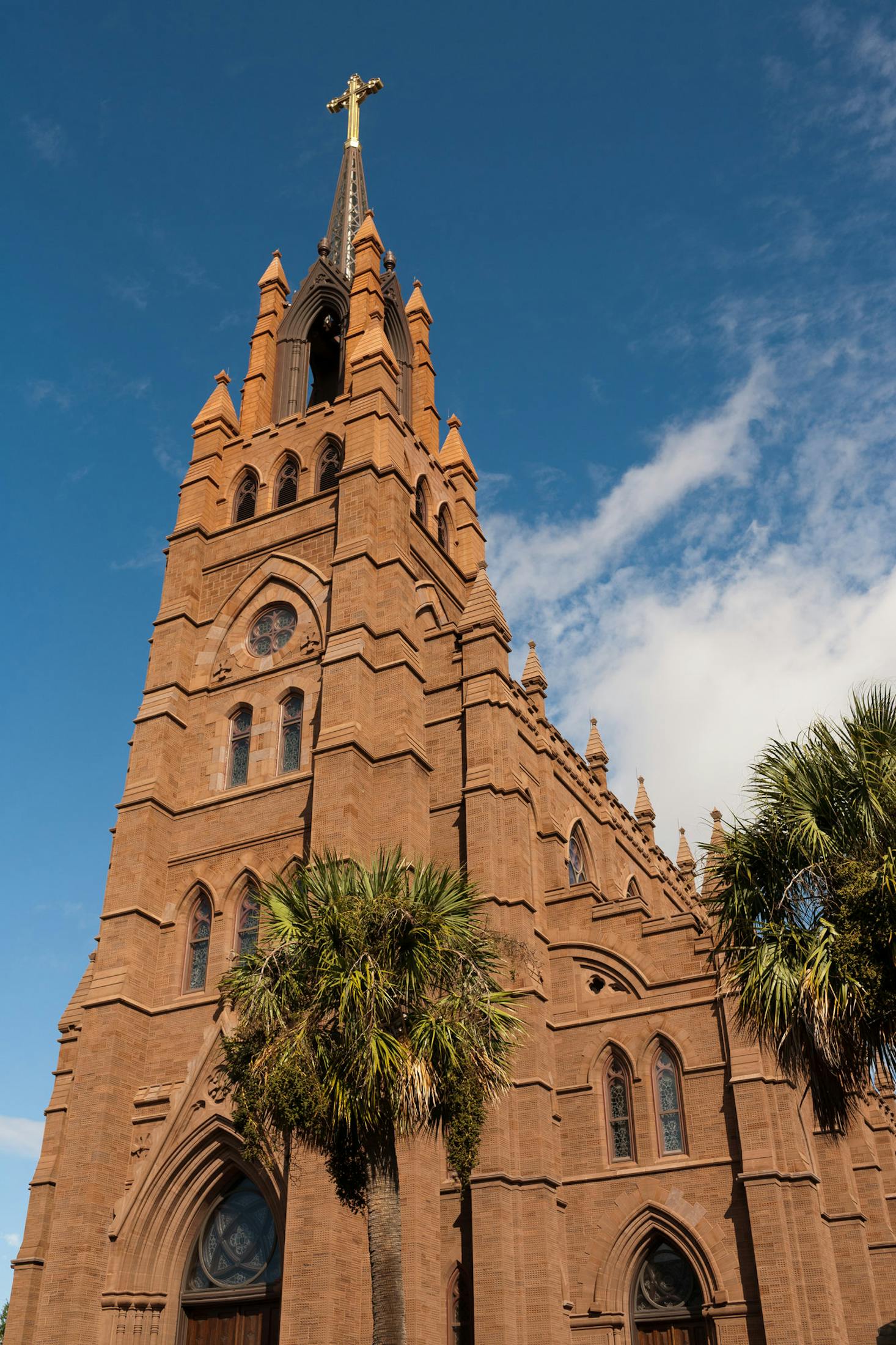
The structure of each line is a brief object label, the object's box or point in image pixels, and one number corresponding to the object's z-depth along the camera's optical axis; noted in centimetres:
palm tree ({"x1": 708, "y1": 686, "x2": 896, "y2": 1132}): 1341
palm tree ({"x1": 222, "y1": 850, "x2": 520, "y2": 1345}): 1507
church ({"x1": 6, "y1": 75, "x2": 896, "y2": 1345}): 2114
